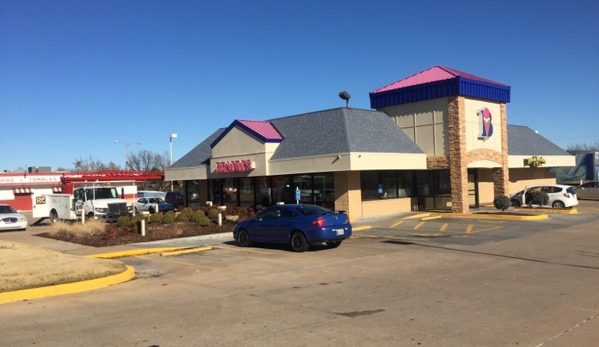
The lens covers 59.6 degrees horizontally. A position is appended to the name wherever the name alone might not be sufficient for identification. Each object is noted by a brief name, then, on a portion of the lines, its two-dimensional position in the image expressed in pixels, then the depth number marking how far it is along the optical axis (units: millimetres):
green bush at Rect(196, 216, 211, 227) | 23078
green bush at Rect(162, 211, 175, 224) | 24250
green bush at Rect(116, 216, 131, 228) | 22336
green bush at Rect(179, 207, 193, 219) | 24870
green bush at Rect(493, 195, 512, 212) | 26922
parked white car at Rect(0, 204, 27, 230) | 27047
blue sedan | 15320
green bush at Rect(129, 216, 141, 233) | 21625
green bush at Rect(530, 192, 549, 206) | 29703
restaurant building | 26672
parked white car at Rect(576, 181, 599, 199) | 41531
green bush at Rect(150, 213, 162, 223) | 24517
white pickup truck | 27062
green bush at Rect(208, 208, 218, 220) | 24764
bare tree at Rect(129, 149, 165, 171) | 85806
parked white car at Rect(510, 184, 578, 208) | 30328
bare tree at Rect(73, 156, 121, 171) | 84162
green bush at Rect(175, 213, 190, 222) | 24723
